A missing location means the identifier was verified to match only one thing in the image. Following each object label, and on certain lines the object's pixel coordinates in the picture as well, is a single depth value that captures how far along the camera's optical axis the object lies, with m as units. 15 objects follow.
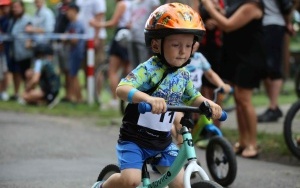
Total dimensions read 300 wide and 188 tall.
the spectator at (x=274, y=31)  7.97
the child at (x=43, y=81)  12.94
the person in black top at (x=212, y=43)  8.27
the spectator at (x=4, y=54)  14.31
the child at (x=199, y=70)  6.56
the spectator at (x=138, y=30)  9.66
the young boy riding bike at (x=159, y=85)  4.48
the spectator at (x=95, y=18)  12.68
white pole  12.66
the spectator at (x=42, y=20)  13.80
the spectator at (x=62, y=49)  13.22
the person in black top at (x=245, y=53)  7.69
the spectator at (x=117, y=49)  11.52
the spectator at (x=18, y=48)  13.84
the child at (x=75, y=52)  12.79
